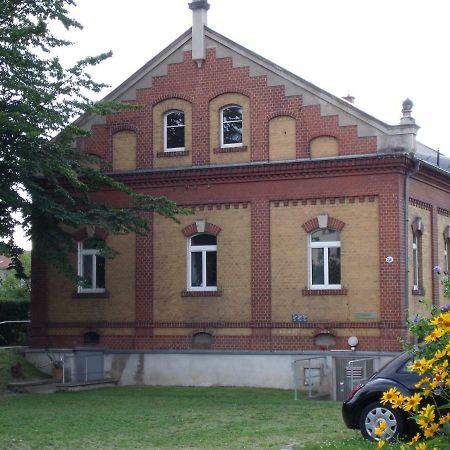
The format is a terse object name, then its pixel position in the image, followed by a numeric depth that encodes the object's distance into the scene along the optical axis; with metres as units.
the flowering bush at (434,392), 6.92
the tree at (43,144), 23.09
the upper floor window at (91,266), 29.50
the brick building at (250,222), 25.95
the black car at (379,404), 14.30
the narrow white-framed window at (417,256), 27.17
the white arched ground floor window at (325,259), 26.48
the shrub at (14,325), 33.09
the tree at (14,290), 36.43
